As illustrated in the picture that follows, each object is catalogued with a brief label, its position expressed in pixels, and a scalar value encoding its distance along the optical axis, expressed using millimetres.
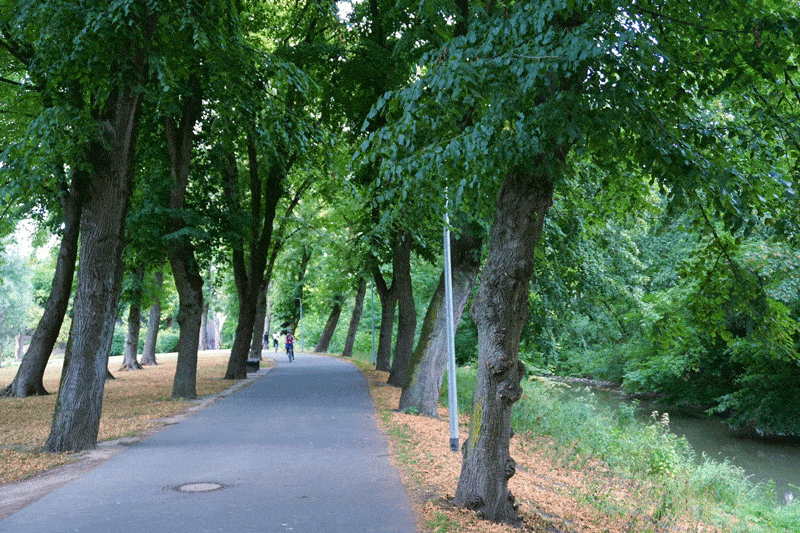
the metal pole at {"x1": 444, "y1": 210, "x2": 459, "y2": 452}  10523
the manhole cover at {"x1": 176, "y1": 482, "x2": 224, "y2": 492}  7992
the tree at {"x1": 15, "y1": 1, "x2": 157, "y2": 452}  10188
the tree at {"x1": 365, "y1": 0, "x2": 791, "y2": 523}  5676
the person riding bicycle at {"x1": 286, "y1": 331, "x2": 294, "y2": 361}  41884
